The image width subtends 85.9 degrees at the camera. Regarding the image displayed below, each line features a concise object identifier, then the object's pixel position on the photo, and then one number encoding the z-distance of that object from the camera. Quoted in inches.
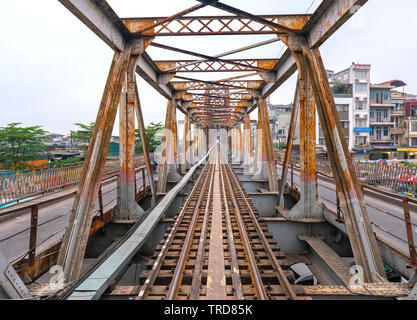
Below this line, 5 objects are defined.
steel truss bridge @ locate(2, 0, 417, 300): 147.1
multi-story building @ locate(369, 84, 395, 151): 1572.3
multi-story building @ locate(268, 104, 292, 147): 2454.5
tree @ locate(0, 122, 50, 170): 776.9
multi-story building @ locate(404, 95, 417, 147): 1610.5
